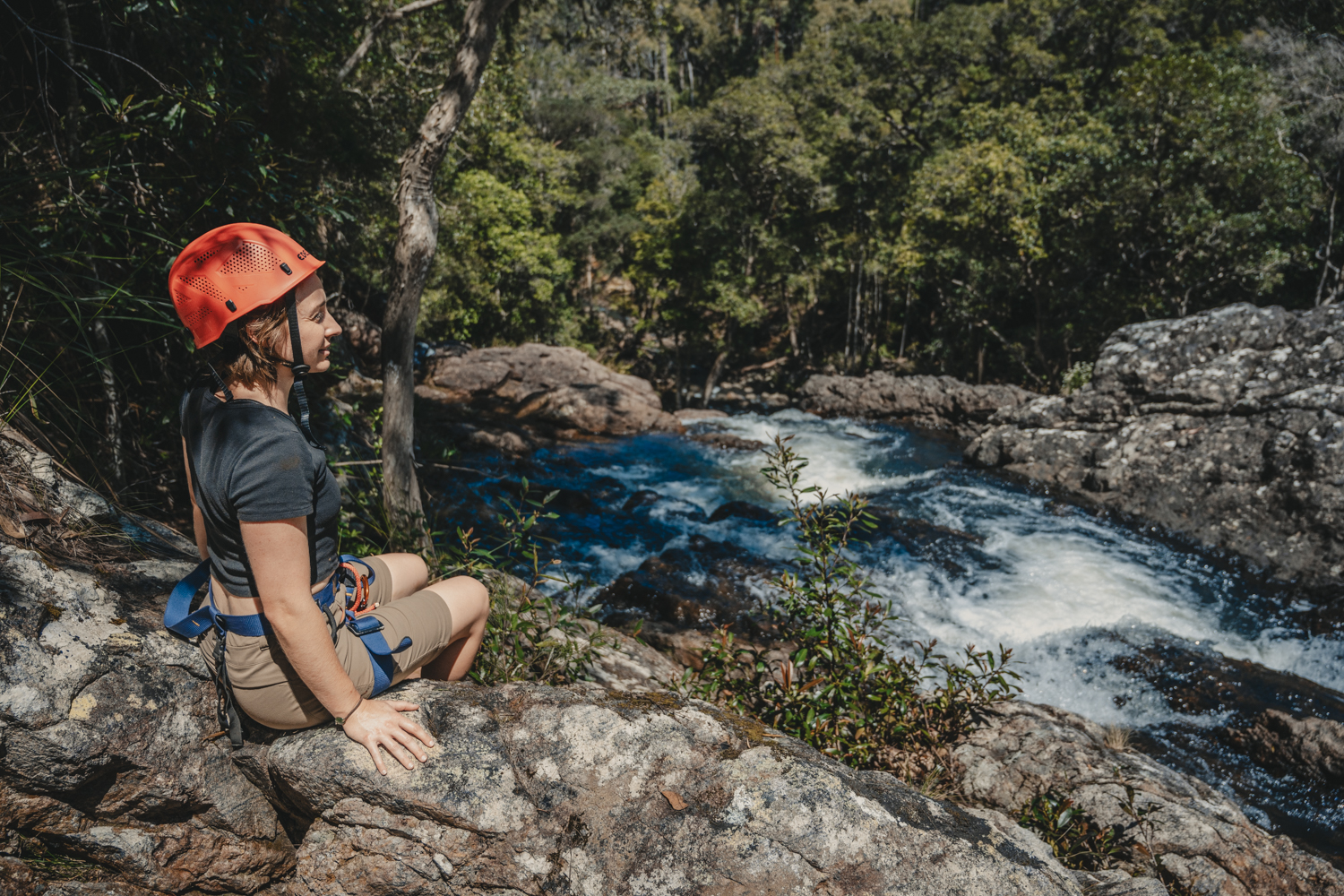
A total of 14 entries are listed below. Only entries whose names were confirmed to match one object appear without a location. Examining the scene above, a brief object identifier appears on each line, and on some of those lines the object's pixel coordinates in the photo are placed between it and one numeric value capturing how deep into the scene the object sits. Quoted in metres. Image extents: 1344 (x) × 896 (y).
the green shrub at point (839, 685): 2.93
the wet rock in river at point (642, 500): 9.98
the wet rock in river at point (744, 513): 9.39
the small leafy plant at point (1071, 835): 2.68
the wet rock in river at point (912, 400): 16.14
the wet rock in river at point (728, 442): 14.23
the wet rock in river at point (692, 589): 6.41
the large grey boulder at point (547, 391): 15.60
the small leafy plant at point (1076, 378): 15.44
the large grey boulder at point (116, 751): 1.66
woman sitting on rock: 1.64
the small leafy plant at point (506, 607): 2.79
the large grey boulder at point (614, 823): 1.68
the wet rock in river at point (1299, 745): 4.56
